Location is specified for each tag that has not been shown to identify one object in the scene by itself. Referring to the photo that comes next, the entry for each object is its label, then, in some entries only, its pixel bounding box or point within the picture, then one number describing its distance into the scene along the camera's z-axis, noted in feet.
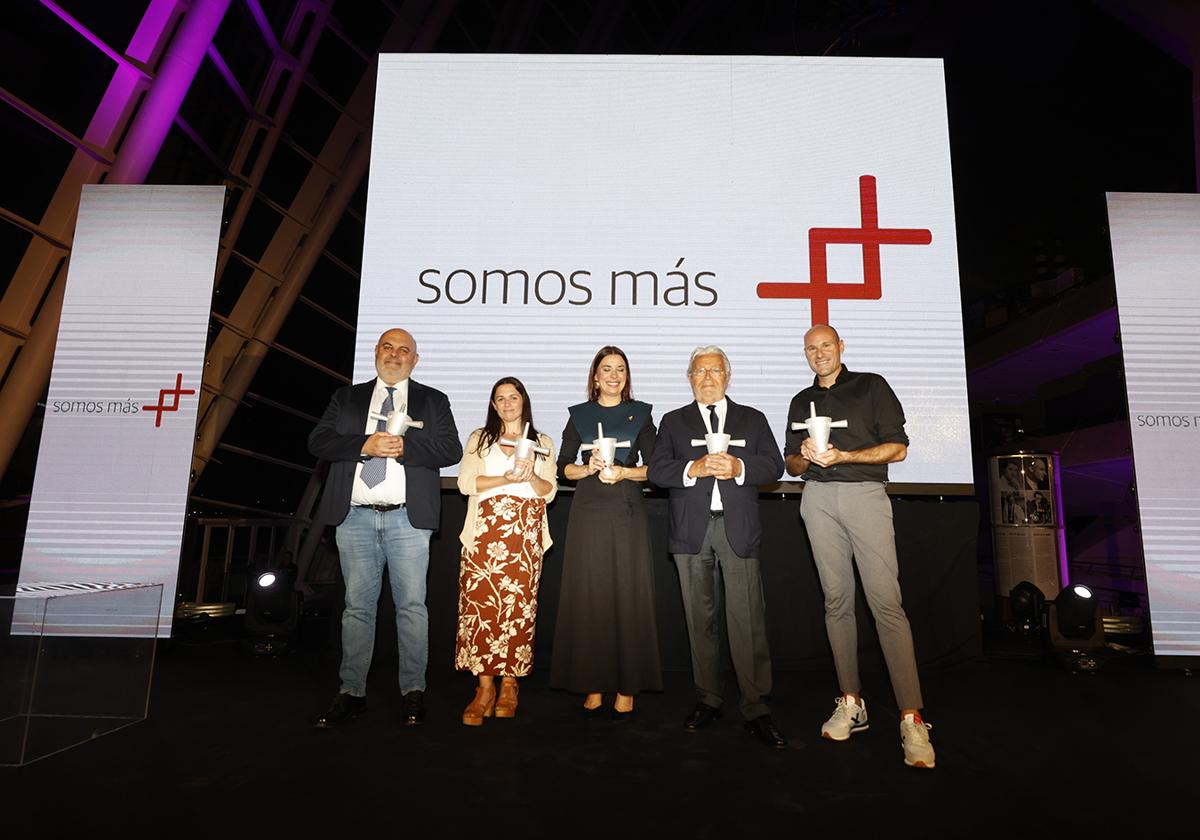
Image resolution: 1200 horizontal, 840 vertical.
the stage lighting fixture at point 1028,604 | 14.25
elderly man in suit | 8.50
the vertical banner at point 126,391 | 12.11
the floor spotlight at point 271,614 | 12.89
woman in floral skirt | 9.12
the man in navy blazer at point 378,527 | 9.02
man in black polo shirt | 8.16
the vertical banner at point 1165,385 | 12.25
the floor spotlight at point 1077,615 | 12.64
